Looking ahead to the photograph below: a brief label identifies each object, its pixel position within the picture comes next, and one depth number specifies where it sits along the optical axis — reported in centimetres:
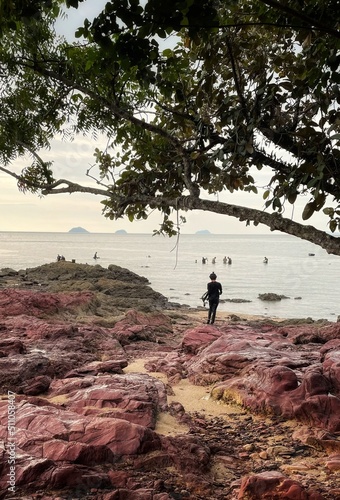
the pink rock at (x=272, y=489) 359
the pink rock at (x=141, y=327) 1180
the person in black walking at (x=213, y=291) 1560
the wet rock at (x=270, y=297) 3316
